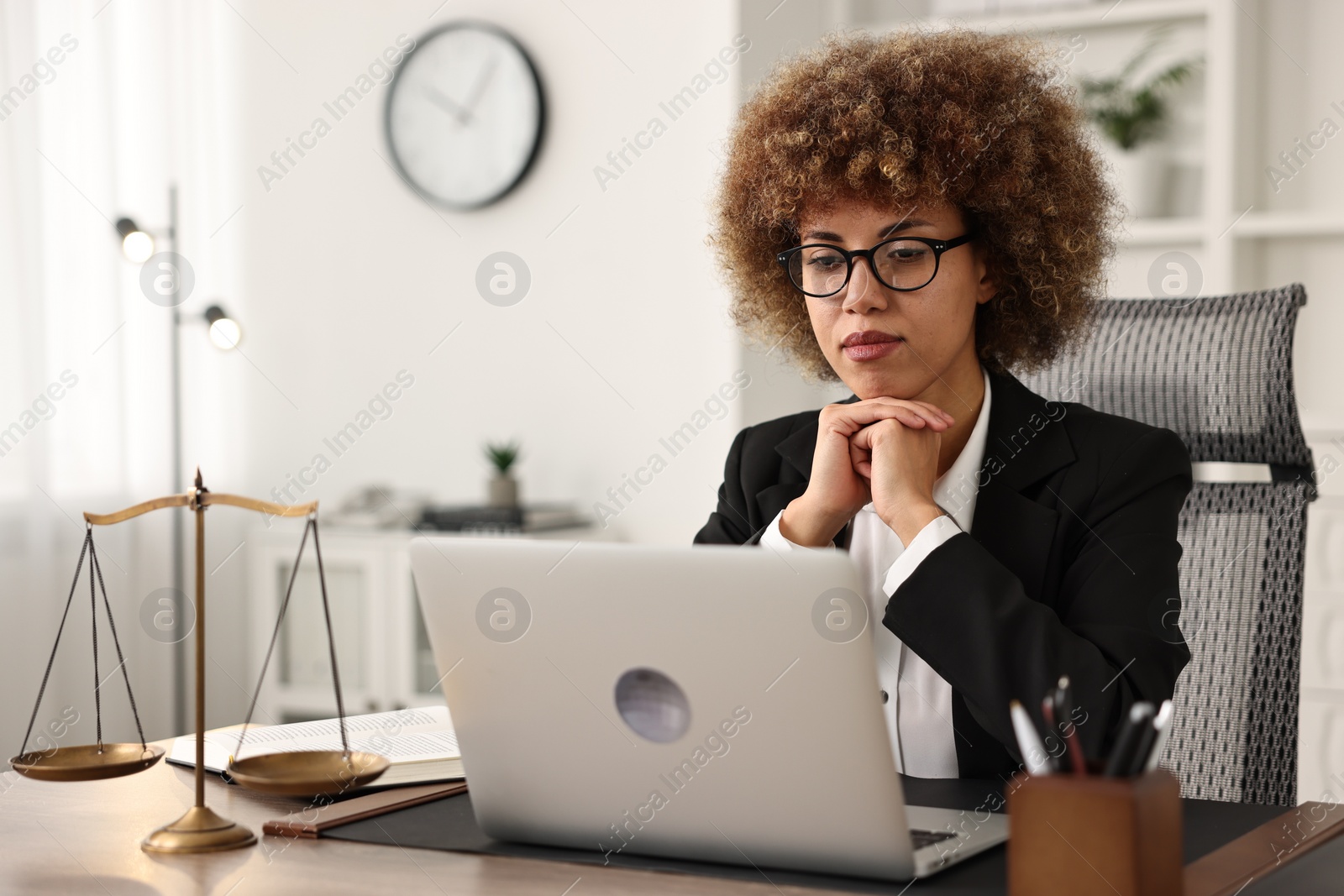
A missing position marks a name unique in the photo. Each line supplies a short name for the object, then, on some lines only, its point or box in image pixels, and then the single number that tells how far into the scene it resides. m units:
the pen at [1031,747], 2.07
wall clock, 5.54
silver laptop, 2.13
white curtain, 4.87
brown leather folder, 2.30
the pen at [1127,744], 2.05
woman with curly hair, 2.46
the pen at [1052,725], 2.05
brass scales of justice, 2.26
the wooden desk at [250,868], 2.17
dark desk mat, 2.17
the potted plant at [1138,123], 4.71
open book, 2.48
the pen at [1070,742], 2.06
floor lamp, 4.75
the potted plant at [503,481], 5.28
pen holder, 2.03
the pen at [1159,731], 2.07
